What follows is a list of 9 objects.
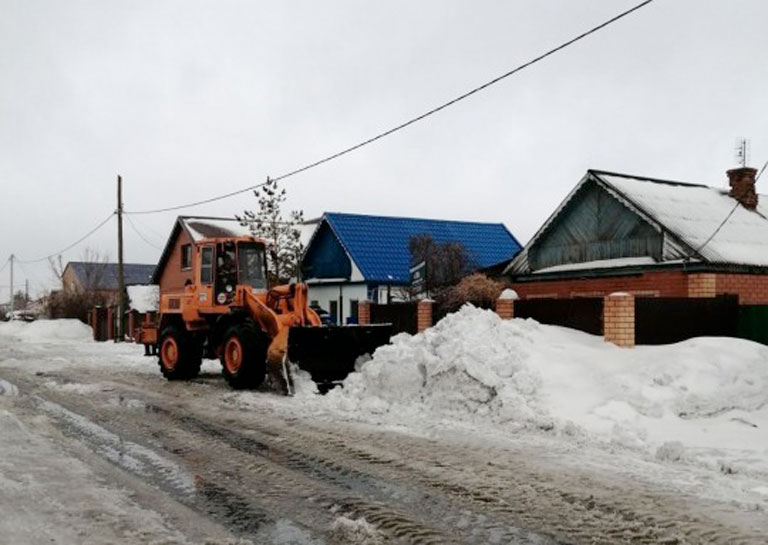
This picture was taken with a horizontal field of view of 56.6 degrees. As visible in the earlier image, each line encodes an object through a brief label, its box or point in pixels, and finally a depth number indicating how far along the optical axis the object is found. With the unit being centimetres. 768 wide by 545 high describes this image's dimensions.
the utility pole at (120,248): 3180
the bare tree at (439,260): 2498
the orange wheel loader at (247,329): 1248
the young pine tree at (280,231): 3022
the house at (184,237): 3678
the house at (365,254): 2906
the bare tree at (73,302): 4412
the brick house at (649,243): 1728
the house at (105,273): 6494
